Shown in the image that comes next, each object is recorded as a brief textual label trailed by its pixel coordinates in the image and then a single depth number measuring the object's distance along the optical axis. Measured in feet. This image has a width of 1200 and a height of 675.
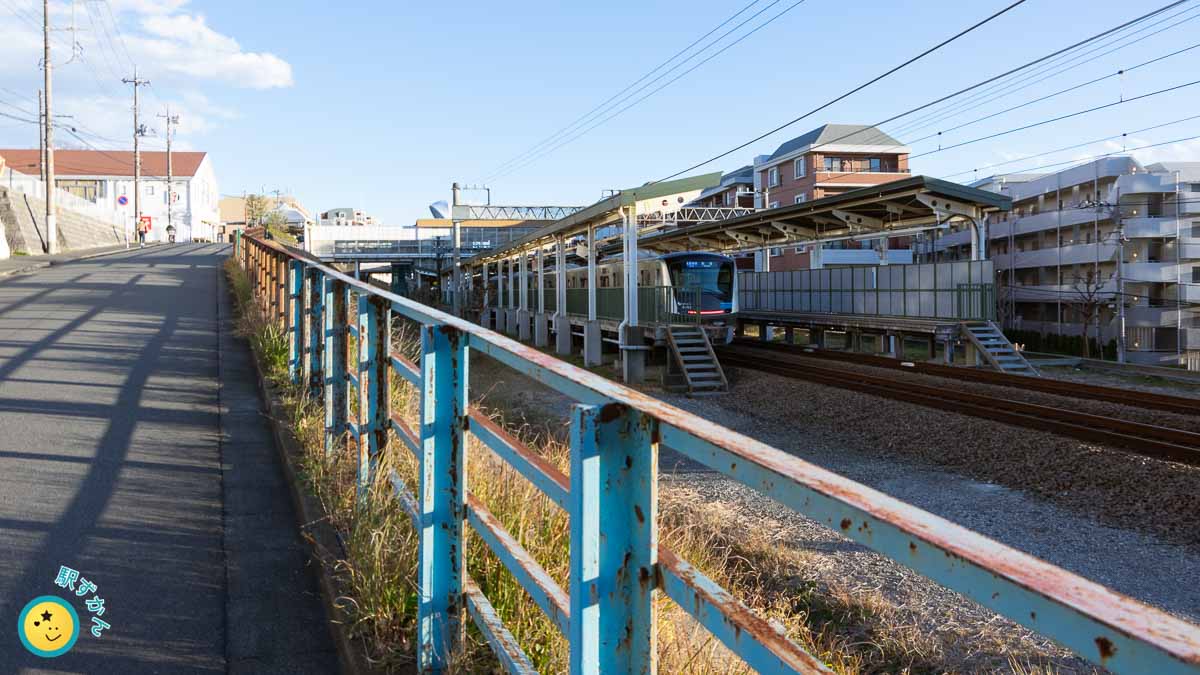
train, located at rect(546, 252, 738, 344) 84.94
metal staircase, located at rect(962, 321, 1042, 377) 66.13
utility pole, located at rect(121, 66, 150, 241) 189.13
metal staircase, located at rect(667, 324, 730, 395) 67.51
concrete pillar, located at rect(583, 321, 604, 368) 84.94
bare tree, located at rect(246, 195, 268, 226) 299.09
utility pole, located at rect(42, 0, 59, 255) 126.14
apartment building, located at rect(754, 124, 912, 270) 197.26
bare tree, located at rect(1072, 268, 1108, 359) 129.49
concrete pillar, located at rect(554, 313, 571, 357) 96.53
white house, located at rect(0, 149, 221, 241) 279.49
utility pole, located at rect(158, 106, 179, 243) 219.57
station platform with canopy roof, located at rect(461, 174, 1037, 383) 69.77
